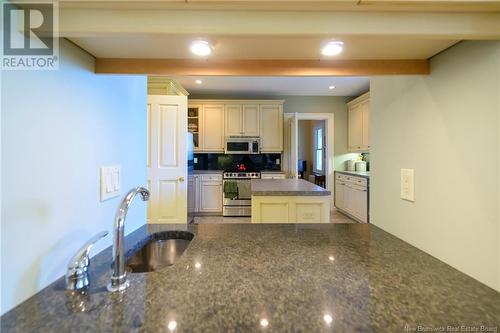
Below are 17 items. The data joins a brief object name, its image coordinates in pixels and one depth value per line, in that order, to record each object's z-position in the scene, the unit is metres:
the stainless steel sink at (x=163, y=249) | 1.13
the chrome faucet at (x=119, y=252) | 0.68
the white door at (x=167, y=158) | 3.21
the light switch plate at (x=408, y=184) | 1.04
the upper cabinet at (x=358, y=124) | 4.34
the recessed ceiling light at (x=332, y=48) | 0.87
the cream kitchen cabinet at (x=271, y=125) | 4.87
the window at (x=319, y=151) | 5.78
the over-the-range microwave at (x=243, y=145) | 4.82
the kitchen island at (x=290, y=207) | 2.27
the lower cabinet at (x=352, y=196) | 3.84
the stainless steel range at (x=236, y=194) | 4.41
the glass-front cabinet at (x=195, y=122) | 4.89
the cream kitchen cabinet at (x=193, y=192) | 4.21
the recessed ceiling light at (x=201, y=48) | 0.86
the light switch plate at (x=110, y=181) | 0.96
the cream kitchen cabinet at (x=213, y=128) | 4.88
